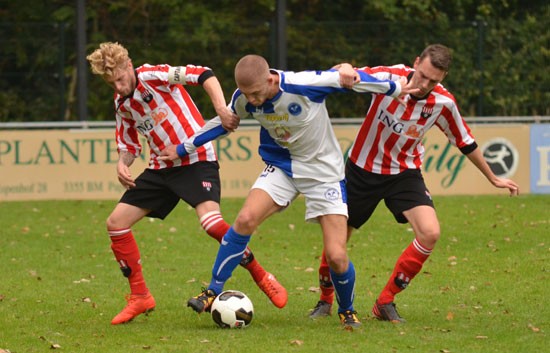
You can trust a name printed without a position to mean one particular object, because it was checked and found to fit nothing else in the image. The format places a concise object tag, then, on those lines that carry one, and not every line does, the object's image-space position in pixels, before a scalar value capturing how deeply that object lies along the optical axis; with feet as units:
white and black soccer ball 48.47
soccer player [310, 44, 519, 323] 49.78
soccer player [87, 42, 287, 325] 50.78
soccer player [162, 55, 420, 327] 46.75
